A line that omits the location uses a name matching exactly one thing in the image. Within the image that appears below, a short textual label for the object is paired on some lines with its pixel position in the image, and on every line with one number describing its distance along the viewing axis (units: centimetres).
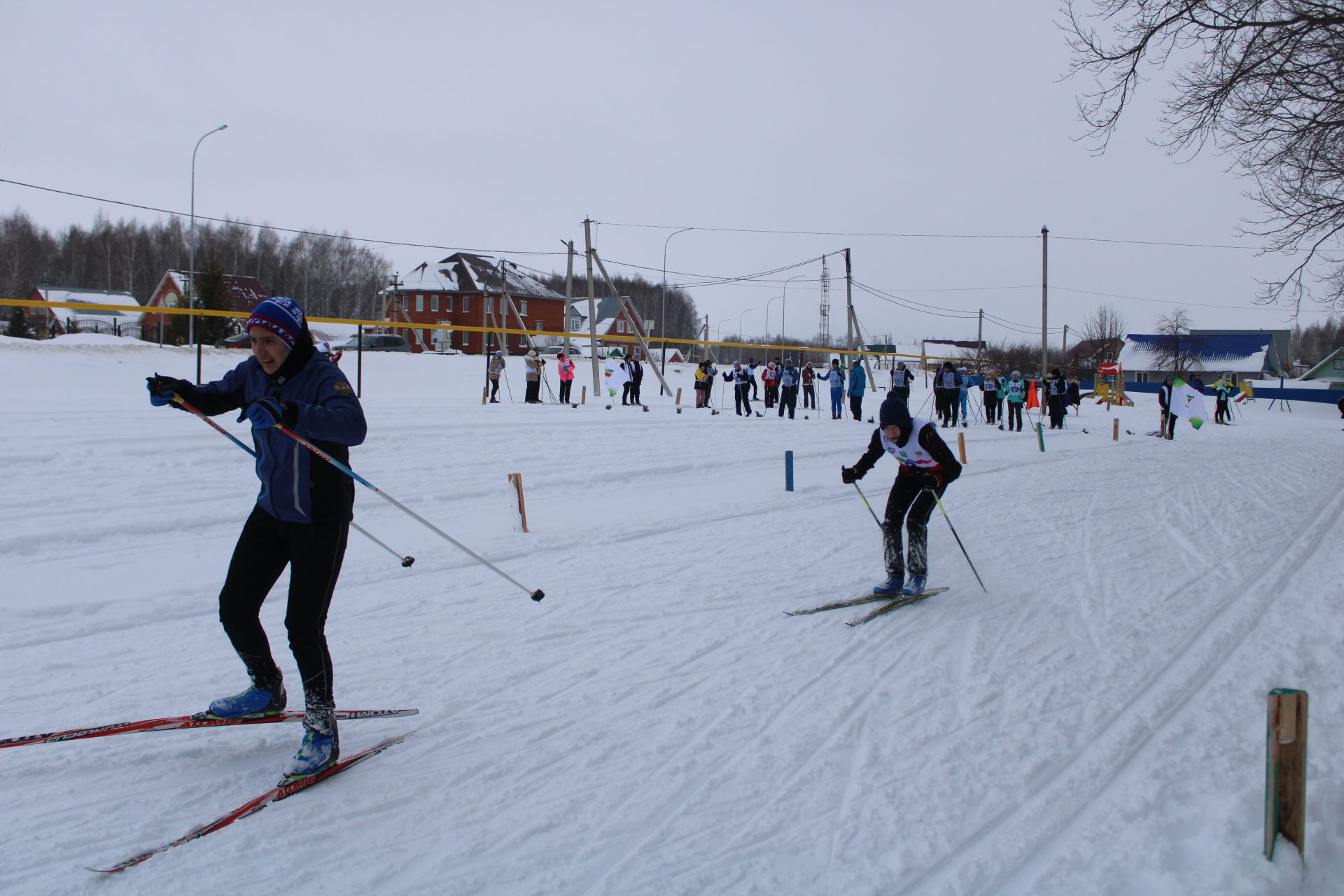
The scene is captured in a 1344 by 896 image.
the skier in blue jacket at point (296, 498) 337
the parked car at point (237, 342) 3002
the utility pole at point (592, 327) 2695
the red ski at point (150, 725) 360
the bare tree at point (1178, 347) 6819
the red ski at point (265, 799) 303
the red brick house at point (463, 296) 7262
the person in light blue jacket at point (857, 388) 2275
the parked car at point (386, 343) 4159
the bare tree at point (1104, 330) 8094
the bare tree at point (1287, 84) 883
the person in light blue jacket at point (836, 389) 2350
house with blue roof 7125
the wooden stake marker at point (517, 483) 913
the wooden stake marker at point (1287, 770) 291
